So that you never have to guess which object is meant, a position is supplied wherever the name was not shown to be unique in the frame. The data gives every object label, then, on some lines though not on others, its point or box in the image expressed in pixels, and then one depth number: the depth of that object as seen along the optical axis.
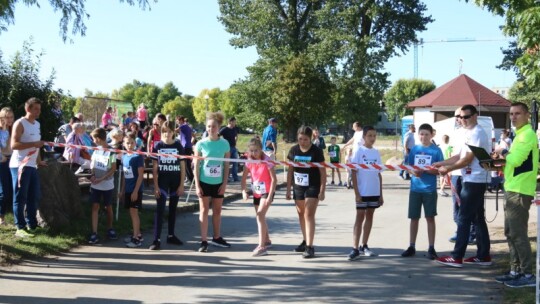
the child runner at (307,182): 8.84
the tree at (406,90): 103.69
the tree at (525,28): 9.16
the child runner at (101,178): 9.77
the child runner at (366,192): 8.86
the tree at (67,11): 12.37
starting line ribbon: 8.80
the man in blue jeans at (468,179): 8.17
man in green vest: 7.12
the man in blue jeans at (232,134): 19.14
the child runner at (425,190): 8.86
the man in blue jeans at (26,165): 9.11
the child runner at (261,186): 9.13
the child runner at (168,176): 9.56
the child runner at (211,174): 9.39
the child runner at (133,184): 9.62
